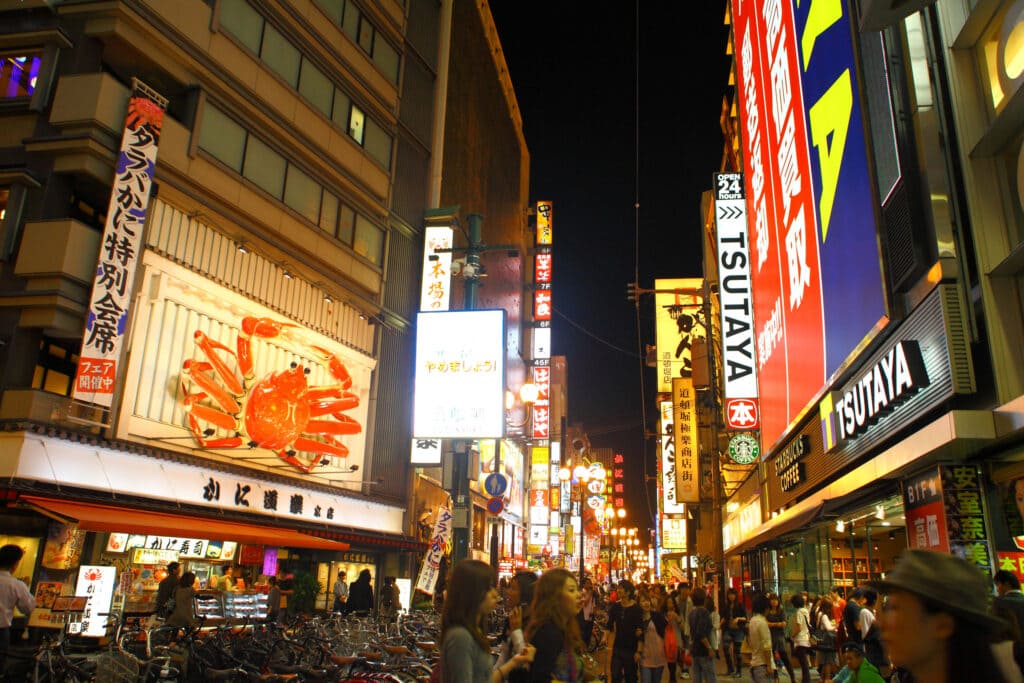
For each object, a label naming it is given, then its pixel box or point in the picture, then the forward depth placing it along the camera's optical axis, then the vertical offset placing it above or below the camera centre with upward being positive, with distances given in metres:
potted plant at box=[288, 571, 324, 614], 21.38 -1.24
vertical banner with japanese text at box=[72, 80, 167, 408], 15.44 +6.22
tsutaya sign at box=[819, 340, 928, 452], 8.14 +2.16
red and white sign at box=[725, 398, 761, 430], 21.20 +4.15
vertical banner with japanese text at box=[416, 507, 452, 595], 13.68 +0.03
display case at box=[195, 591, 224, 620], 16.05 -1.20
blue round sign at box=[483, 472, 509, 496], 15.32 +1.46
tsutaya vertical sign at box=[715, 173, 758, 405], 20.30 +7.07
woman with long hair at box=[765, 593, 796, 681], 15.73 -1.33
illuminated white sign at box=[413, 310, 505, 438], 16.41 +3.97
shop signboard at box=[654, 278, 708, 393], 51.25 +15.16
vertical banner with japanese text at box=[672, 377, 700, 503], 37.56 +6.32
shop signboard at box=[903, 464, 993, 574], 7.60 +0.56
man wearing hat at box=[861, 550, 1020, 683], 1.99 -0.14
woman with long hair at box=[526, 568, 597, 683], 5.03 -0.50
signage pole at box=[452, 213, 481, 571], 13.24 +1.48
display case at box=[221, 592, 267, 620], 16.75 -1.28
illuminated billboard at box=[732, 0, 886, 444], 9.77 +5.79
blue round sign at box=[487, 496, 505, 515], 15.72 +1.04
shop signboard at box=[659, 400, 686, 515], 44.03 +6.03
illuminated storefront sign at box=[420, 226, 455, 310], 29.59 +10.79
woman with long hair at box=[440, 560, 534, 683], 3.94 -0.37
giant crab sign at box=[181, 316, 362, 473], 19.14 +4.16
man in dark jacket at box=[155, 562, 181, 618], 14.11 -0.79
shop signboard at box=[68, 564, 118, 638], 14.91 -0.97
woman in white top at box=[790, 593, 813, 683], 14.26 -1.35
